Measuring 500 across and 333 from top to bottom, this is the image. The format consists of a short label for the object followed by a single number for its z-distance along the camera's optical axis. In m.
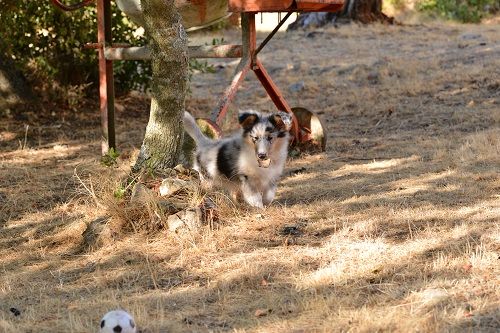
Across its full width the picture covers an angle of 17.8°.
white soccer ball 7.34
